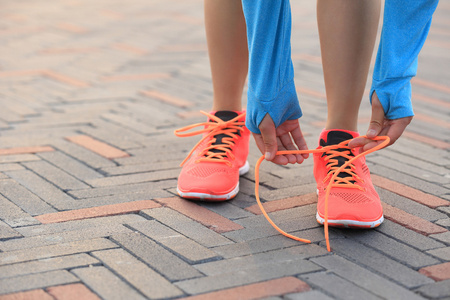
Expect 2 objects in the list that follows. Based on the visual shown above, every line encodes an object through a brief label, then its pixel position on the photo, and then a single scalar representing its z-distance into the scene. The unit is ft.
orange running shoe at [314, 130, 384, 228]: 6.10
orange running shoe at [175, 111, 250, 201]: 6.45
